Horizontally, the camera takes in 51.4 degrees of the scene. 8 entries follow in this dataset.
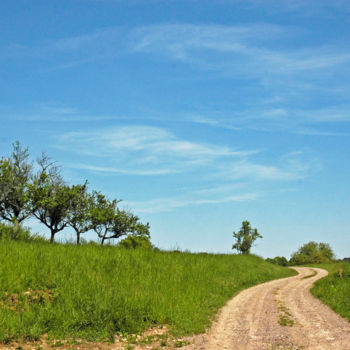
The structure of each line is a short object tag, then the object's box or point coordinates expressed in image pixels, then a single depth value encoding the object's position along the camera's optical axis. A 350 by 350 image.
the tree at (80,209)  65.69
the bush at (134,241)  67.40
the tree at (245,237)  99.62
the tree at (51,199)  58.68
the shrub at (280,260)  166.77
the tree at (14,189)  56.97
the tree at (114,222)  72.38
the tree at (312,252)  123.05
